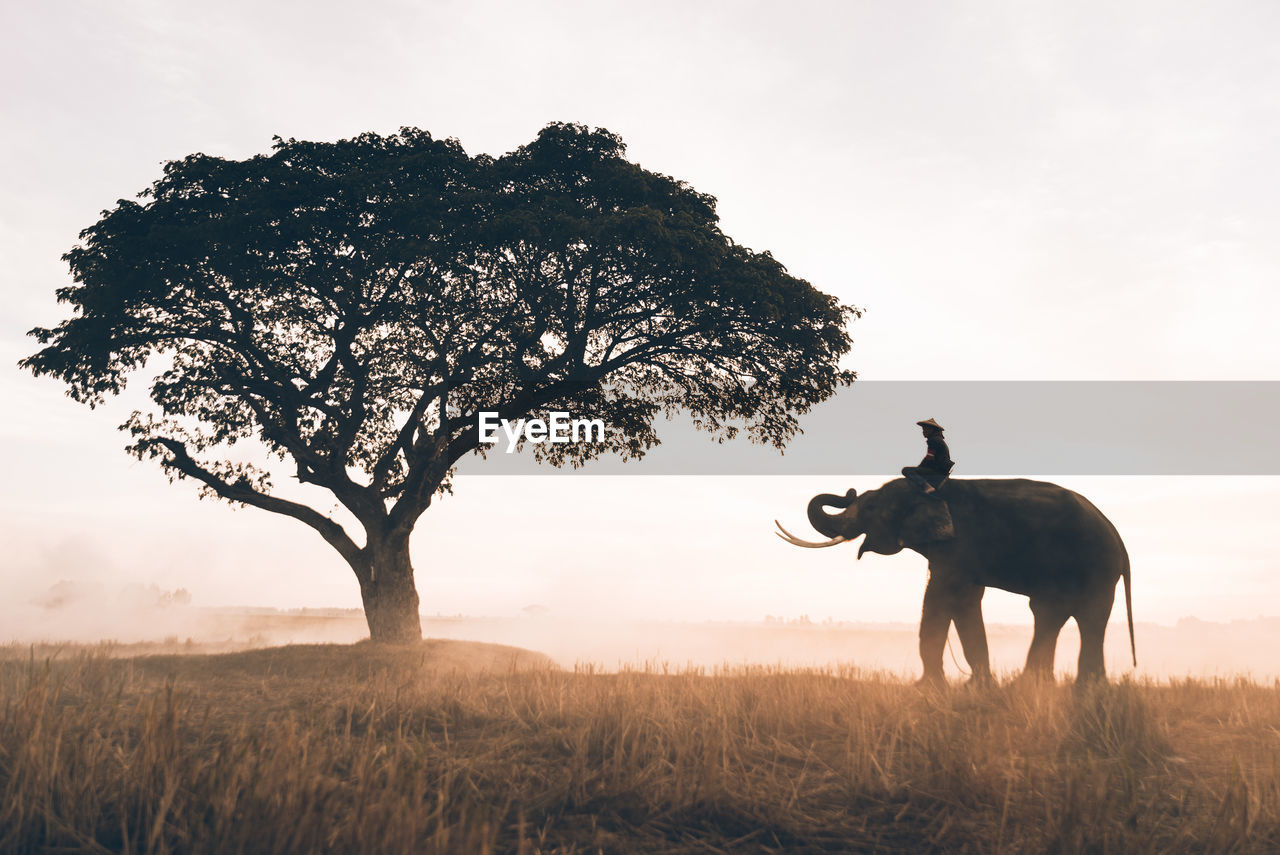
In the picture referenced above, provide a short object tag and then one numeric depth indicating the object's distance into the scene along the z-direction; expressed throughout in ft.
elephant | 35.47
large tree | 60.18
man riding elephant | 37.70
